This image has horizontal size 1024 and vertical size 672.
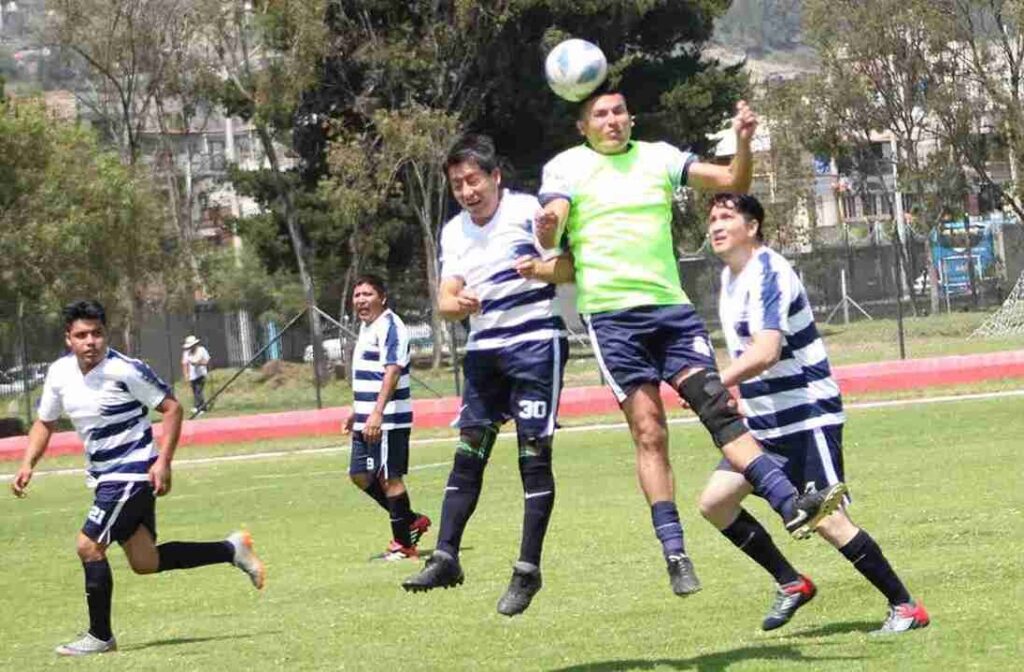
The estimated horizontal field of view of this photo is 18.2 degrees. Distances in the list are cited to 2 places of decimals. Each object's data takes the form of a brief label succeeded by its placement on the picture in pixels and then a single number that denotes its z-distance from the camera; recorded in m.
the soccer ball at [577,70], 13.93
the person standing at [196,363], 67.60
